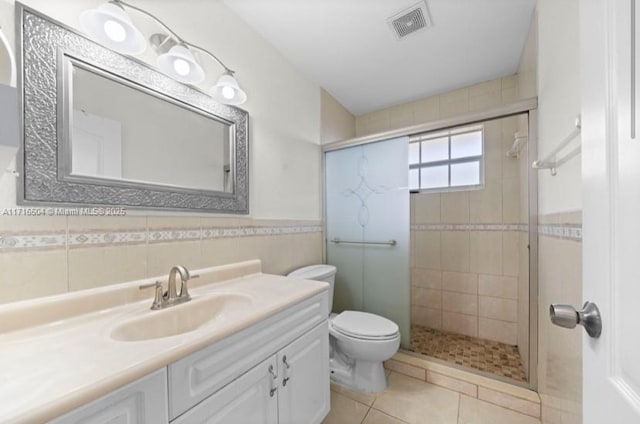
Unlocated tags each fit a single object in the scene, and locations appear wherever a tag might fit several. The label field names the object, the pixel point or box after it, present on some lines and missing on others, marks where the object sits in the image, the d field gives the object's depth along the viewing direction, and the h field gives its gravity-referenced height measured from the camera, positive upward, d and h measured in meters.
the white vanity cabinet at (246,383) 0.56 -0.51
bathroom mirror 0.80 +0.33
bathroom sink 0.83 -0.40
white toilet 1.50 -0.83
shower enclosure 1.90 -0.23
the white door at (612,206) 0.36 +0.01
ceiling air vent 1.44 +1.17
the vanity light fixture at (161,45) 0.88 +0.68
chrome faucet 0.96 -0.33
